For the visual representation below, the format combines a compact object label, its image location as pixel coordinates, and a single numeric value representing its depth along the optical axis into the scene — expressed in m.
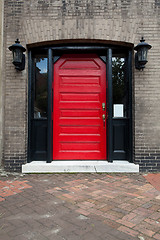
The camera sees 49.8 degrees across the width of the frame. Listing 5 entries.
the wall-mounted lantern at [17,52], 3.92
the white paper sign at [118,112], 4.36
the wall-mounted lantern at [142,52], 3.86
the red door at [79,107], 4.37
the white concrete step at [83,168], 3.90
